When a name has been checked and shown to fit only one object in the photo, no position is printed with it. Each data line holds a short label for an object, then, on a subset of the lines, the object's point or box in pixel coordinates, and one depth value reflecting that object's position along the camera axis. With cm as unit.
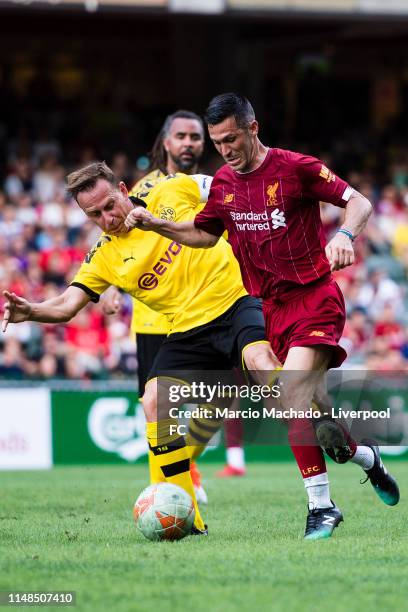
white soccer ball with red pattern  1412
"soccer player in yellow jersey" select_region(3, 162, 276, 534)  1525
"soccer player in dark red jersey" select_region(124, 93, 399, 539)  1409
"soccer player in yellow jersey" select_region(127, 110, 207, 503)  1785
